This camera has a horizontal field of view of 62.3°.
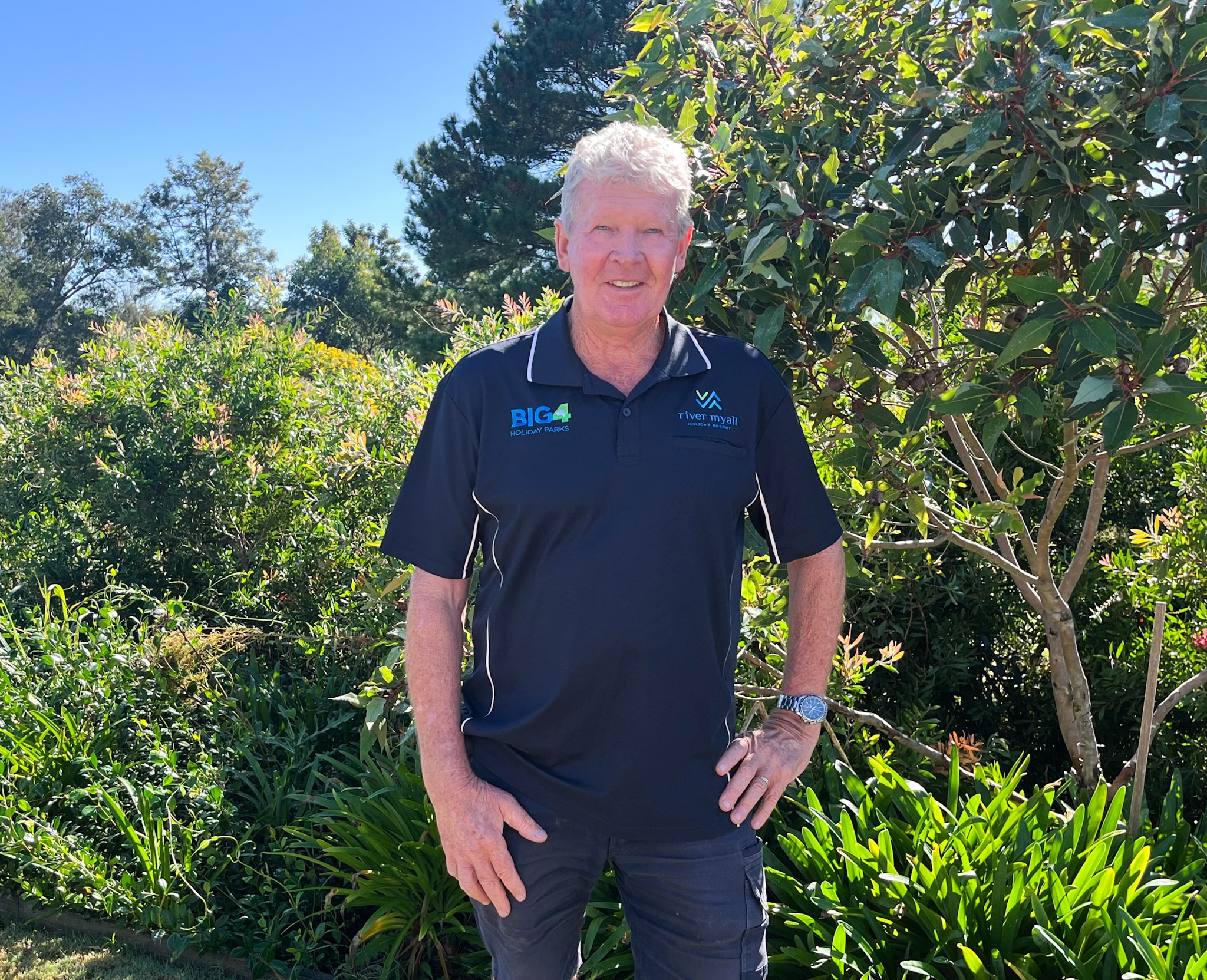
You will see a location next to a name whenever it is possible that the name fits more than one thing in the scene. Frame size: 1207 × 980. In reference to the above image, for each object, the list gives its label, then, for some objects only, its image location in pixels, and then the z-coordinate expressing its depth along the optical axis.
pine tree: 23.78
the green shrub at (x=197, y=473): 5.44
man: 1.88
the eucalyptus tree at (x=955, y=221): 2.04
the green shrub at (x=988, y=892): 2.41
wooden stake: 2.74
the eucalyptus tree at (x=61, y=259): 52.47
